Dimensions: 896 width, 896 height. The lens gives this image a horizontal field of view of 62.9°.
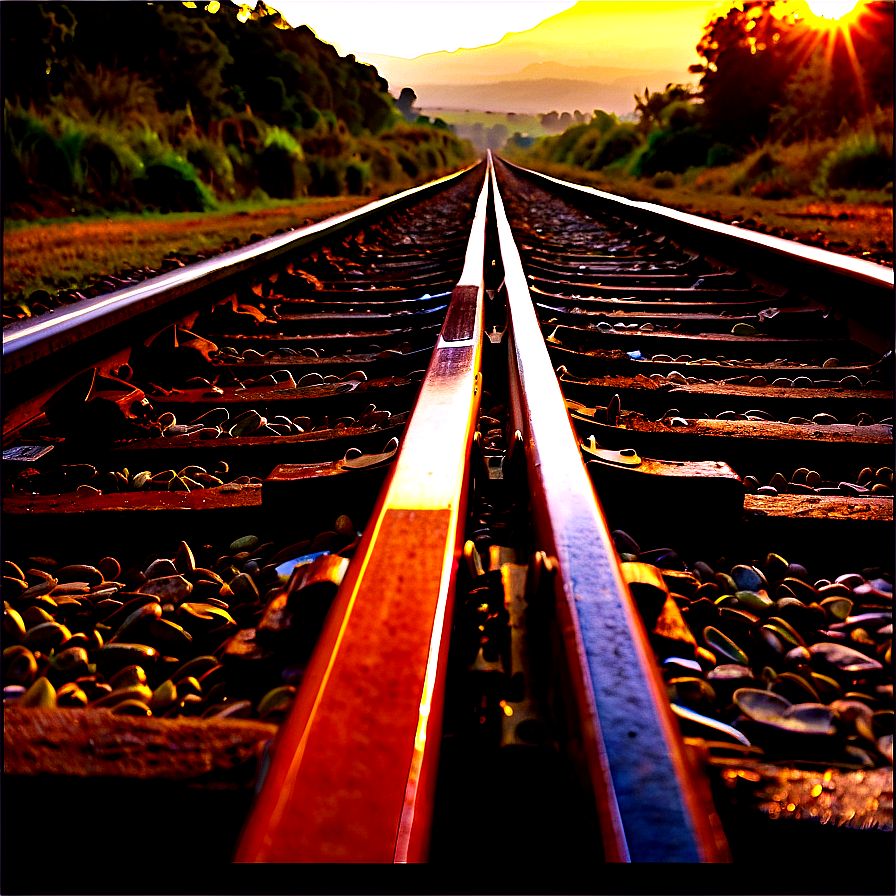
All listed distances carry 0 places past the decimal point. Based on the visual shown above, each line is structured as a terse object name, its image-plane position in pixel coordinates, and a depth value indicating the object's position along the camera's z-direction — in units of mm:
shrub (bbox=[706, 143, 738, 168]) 15727
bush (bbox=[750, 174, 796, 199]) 10422
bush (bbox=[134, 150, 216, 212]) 9211
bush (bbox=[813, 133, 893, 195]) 9477
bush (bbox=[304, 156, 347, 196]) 14031
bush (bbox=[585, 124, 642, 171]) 23828
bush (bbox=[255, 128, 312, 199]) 12656
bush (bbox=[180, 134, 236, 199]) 10680
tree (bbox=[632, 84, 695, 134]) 22359
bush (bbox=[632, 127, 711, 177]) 17125
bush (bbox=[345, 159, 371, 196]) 14703
